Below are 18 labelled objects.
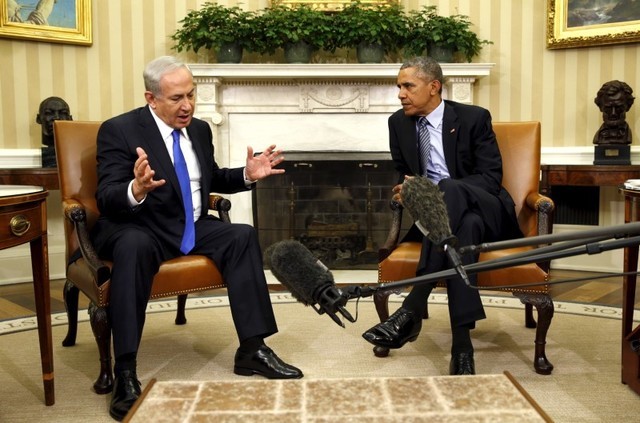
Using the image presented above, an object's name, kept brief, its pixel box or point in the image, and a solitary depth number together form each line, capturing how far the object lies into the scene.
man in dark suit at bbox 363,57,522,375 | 2.89
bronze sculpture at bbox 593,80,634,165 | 4.98
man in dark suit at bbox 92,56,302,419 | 2.89
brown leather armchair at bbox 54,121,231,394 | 2.81
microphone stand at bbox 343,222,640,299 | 0.81
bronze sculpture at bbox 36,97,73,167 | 4.98
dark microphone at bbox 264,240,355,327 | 0.89
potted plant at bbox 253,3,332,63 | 5.24
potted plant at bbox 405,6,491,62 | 5.29
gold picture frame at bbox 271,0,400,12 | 5.54
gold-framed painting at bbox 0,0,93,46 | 5.16
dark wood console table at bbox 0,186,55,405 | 2.46
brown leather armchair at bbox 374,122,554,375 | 3.02
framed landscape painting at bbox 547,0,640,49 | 5.28
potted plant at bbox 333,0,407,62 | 5.24
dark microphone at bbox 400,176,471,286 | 0.93
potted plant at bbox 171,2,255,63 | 5.26
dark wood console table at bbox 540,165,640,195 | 4.76
